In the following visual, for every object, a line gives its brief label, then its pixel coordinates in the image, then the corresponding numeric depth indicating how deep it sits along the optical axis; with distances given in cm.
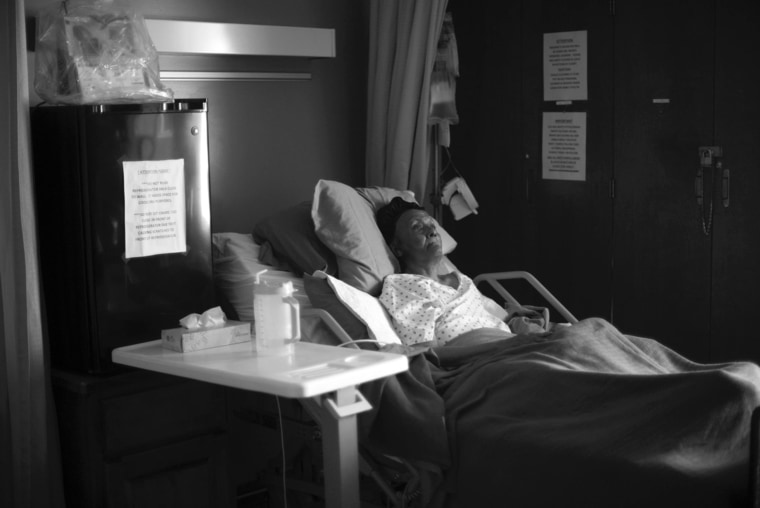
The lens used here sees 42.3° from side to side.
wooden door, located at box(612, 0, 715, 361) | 372
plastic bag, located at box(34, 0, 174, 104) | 275
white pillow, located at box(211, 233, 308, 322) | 305
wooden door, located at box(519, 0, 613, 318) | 402
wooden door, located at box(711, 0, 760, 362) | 356
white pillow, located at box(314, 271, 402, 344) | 296
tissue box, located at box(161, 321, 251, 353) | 249
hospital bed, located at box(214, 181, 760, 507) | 220
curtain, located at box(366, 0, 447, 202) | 390
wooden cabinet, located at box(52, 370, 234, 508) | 266
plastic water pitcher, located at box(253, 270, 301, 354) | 238
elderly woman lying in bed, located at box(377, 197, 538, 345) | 320
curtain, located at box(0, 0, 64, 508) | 262
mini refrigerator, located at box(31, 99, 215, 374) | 261
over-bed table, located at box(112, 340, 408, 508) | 215
